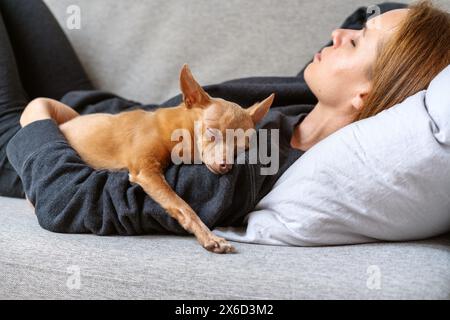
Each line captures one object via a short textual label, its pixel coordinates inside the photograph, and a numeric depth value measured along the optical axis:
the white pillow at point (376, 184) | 1.34
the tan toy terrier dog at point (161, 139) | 1.46
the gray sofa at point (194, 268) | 1.23
